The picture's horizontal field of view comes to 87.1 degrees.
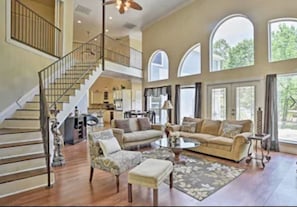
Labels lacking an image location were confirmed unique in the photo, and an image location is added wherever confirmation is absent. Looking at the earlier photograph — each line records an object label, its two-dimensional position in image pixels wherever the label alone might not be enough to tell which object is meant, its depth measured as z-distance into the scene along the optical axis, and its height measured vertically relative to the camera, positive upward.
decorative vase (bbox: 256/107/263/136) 3.74 -0.41
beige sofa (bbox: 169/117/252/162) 3.53 -0.79
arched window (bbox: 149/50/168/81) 7.17 +1.85
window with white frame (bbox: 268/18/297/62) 4.12 +1.81
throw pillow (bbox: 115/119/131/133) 4.53 -0.57
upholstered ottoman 2.04 -0.94
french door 4.70 +0.14
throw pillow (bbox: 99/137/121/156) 2.73 -0.74
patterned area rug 2.41 -1.30
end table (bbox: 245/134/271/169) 3.45 -1.18
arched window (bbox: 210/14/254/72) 4.82 +2.02
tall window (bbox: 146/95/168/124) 7.31 -0.06
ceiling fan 3.42 +2.25
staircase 2.44 -0.55
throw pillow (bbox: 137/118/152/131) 4.91 -0.61
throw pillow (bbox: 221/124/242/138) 3.87 -0.63
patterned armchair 2.52 -0.89
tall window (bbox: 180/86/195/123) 6.20 +0.16
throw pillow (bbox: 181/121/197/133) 4.55 -0.65
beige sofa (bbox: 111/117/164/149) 4.22 -0.79
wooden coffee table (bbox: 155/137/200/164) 3.38 -0.88
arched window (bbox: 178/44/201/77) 5.96 +1.68
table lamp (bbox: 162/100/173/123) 5.38 -0.01
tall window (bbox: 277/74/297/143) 4.13 -0.05
